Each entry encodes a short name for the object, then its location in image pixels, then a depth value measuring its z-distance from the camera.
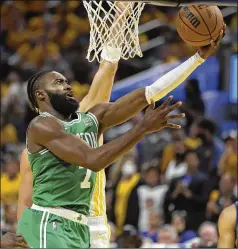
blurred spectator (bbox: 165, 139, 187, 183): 19.22
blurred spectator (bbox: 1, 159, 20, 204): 19.56
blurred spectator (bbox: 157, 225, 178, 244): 16.14
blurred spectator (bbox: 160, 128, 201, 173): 20.21
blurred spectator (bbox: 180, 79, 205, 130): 21.44
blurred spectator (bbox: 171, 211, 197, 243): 16.43
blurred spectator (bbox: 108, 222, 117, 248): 15.77
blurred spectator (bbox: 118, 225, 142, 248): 15.04
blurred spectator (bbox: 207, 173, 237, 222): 16.93
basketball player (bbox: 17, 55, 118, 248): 10.37
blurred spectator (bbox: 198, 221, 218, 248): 15.13
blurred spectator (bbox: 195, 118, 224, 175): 19.53
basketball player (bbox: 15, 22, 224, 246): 9.37
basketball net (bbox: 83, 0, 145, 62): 11.31
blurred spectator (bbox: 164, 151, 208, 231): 17.83
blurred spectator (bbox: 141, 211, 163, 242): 17.17
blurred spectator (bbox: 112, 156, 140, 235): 18.64
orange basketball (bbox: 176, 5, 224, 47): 9.74
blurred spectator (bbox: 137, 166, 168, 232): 18.46
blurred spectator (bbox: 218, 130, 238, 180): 18.03
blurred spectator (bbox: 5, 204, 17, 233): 17.44
